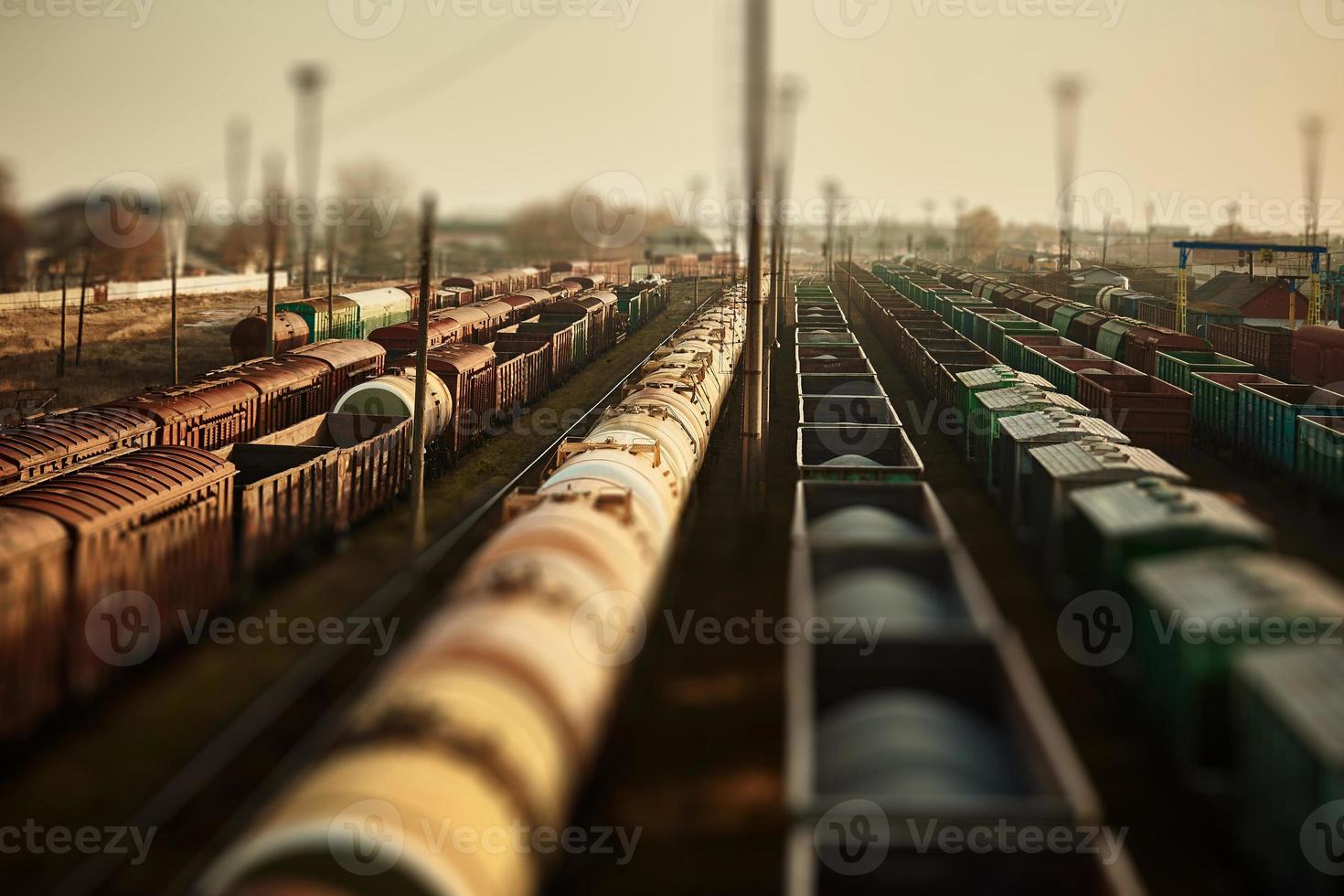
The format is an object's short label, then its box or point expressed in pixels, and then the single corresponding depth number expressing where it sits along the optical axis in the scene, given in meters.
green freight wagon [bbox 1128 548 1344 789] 10.34
